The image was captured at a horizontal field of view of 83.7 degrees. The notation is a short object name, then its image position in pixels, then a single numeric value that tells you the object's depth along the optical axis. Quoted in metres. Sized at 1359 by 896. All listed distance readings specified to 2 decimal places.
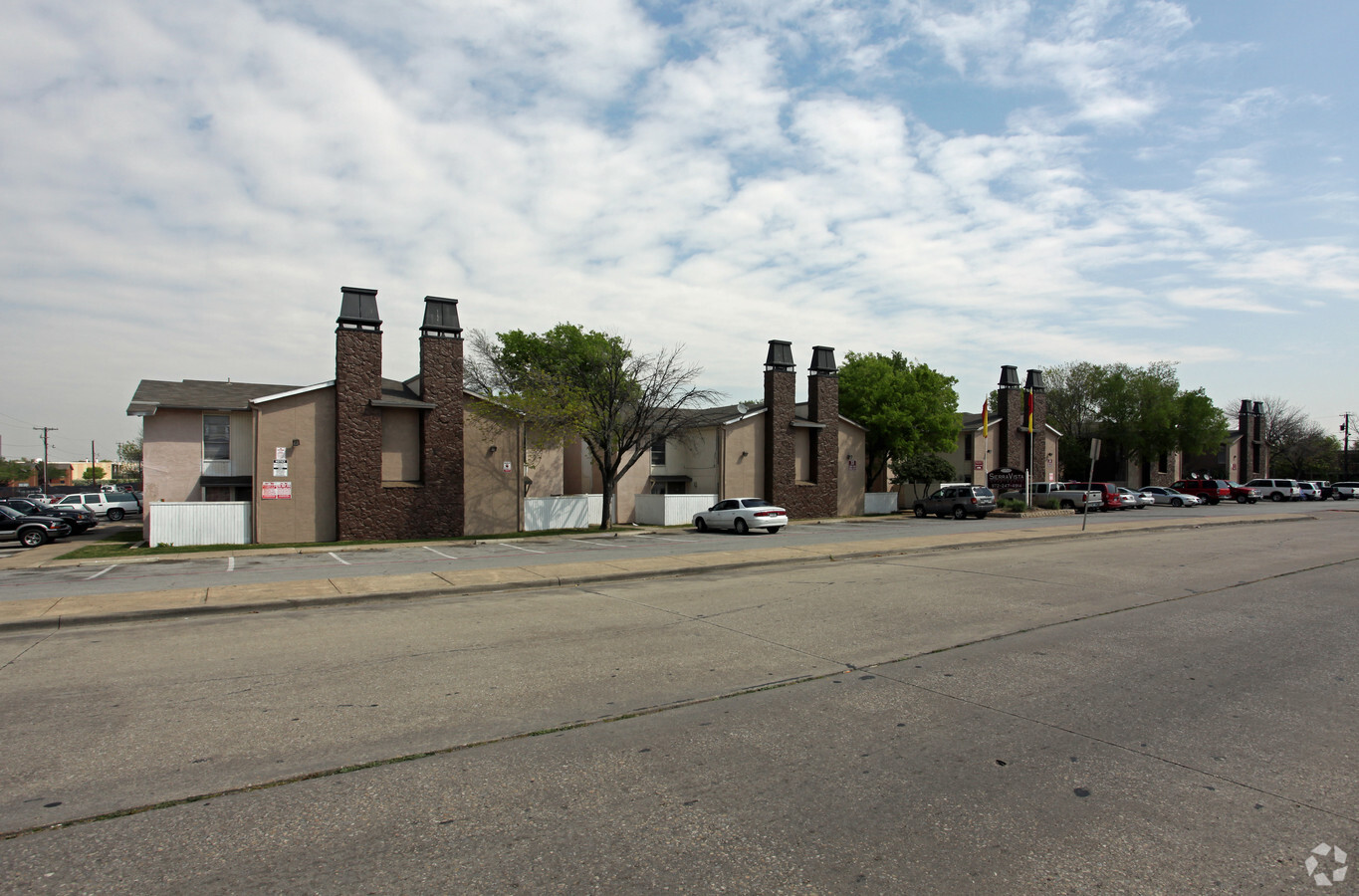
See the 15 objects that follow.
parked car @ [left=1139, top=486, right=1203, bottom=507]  49.59
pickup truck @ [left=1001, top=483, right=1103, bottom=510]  42.75
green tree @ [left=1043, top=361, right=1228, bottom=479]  58.59
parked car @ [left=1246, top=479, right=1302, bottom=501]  56.69
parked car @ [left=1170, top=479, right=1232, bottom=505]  52.91
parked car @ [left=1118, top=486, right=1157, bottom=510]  45.50
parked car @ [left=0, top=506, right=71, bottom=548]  27.09
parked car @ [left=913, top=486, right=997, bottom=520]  37.72
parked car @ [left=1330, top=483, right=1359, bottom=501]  63.03
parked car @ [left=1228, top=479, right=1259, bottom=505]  54.59
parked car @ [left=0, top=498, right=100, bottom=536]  30.69
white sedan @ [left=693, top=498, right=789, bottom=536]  30.30
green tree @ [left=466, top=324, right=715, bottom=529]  30.38
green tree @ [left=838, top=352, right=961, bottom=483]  44.34
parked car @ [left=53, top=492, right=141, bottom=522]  43.06
